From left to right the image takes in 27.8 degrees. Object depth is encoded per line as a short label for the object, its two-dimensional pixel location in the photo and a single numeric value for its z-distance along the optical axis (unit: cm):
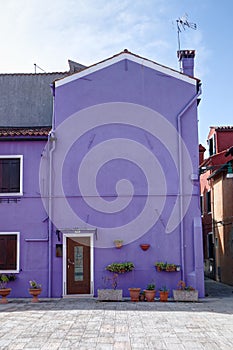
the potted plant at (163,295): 1541
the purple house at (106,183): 1648
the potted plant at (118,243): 1642
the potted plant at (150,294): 1541
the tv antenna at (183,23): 1880
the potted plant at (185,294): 1531
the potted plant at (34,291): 1536
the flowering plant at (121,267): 1614
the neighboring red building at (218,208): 2122
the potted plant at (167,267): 1616
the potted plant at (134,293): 1545
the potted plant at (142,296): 1558
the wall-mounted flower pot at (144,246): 1639
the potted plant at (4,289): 1529
